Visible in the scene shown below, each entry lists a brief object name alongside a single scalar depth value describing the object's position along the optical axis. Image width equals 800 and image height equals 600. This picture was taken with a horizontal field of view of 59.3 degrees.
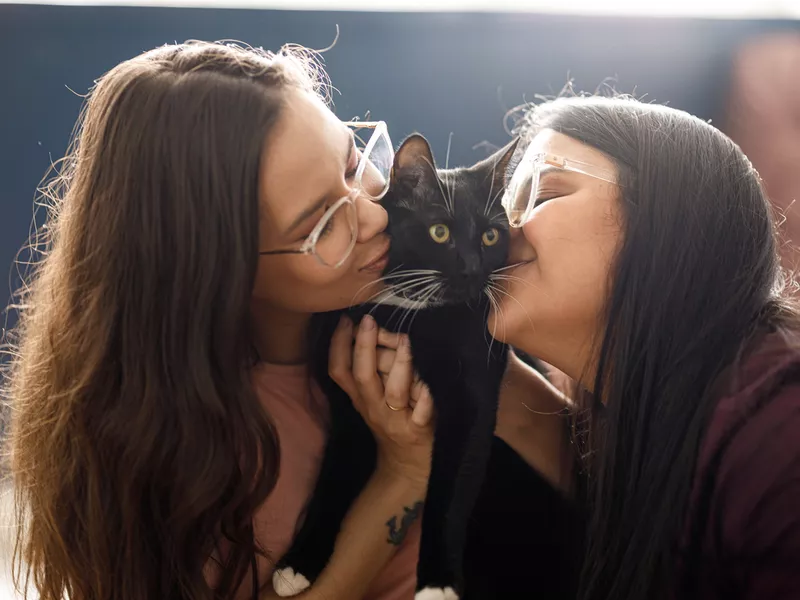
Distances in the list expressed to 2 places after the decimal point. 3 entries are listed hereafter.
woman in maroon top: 0.87
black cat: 1.09
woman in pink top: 0.92
